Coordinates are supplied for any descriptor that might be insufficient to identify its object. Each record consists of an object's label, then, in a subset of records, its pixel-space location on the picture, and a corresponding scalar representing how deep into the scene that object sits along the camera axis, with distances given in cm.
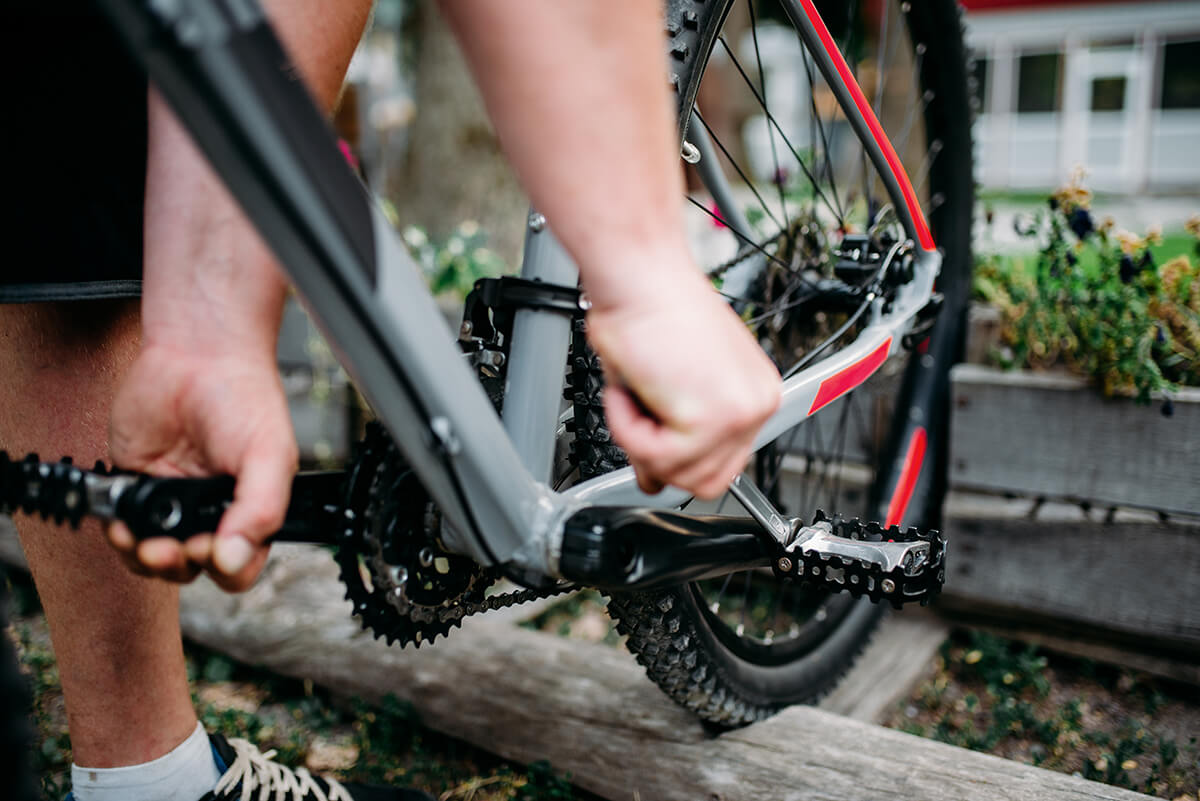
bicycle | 51
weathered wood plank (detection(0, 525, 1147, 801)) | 98
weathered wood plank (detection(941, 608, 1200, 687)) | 137
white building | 1134
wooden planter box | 134
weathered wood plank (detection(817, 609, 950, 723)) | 135
